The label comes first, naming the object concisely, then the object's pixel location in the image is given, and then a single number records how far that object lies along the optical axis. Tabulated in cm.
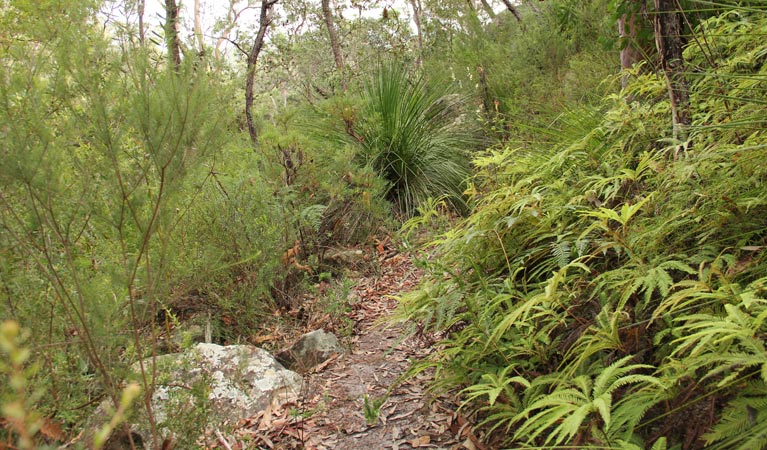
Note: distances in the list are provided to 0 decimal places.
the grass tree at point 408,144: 622
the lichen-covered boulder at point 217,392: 207
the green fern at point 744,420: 129
